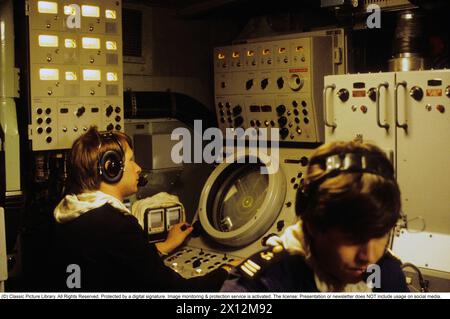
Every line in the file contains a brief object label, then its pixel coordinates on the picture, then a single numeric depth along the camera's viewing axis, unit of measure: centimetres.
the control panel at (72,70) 388
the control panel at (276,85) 425
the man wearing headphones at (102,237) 258
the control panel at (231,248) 409
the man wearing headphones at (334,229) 167
